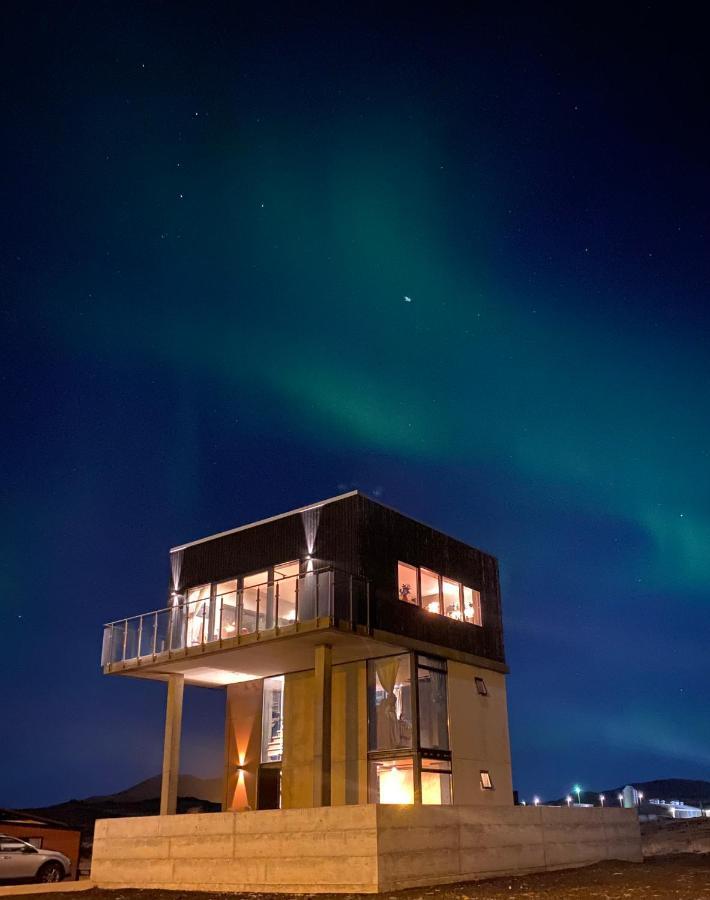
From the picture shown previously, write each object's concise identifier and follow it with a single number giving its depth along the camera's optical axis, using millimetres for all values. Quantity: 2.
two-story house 19016
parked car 19938
